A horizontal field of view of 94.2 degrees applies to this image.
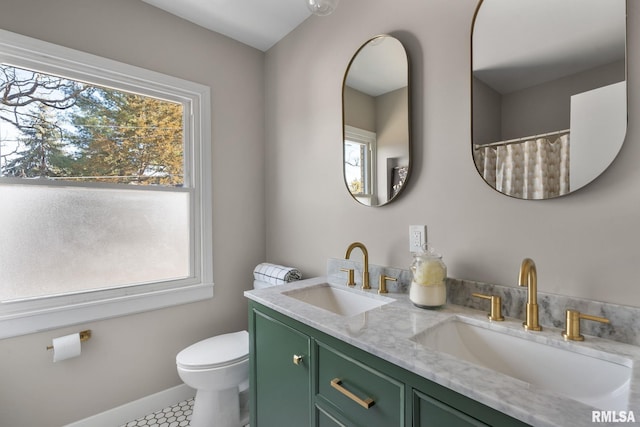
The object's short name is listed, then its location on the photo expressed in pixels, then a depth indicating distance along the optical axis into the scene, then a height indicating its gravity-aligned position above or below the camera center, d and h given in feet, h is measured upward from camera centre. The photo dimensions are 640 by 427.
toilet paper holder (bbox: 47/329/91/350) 5.32 -2.22
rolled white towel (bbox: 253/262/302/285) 6.09 -1.38
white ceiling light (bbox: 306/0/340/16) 3.49 +2.40
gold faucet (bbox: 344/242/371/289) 4.79 -0.93
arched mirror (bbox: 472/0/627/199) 2.89 +1.23
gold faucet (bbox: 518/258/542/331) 2.94 -0.93
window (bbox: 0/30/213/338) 4.94 +0.44
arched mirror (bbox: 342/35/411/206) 4.57 +1.43
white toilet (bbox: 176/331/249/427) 5.11 -2.96
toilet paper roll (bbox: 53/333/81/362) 4.97 -2.29
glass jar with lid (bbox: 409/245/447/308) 3.67 -0.94
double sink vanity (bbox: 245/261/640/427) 2.03 -1.42
